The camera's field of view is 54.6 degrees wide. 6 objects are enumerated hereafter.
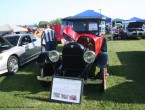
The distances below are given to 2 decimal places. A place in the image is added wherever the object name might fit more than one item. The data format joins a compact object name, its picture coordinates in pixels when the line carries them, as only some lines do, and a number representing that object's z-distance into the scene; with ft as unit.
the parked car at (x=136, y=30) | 43.53
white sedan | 15.81
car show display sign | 8.90
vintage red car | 11.87
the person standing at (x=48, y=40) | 21.21
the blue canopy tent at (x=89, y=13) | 39.24
